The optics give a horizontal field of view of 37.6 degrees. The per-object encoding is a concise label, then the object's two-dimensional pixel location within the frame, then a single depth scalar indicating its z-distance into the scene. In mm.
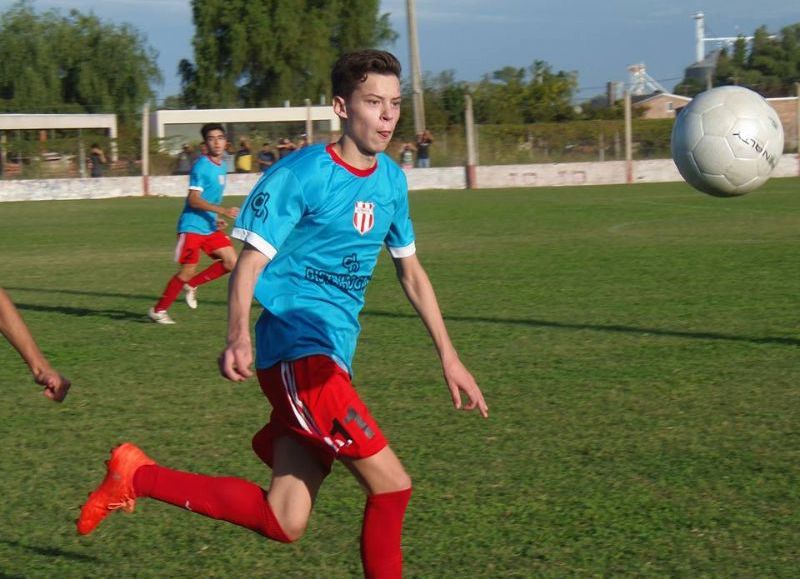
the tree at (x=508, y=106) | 37594
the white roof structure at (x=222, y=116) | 50156
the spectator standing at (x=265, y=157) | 34344
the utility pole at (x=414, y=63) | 38375
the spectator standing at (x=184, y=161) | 34188
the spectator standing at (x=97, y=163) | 33562
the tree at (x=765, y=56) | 76062
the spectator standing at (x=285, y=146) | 34969
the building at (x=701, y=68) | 61194
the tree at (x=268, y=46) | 65812
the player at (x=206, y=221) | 10664
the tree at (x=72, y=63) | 61719
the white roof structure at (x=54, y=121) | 41125
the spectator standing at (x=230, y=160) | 34594
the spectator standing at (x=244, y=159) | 34062
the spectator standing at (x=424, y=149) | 35094
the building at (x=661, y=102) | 58438
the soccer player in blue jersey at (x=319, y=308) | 3490
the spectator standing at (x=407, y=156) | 35656
